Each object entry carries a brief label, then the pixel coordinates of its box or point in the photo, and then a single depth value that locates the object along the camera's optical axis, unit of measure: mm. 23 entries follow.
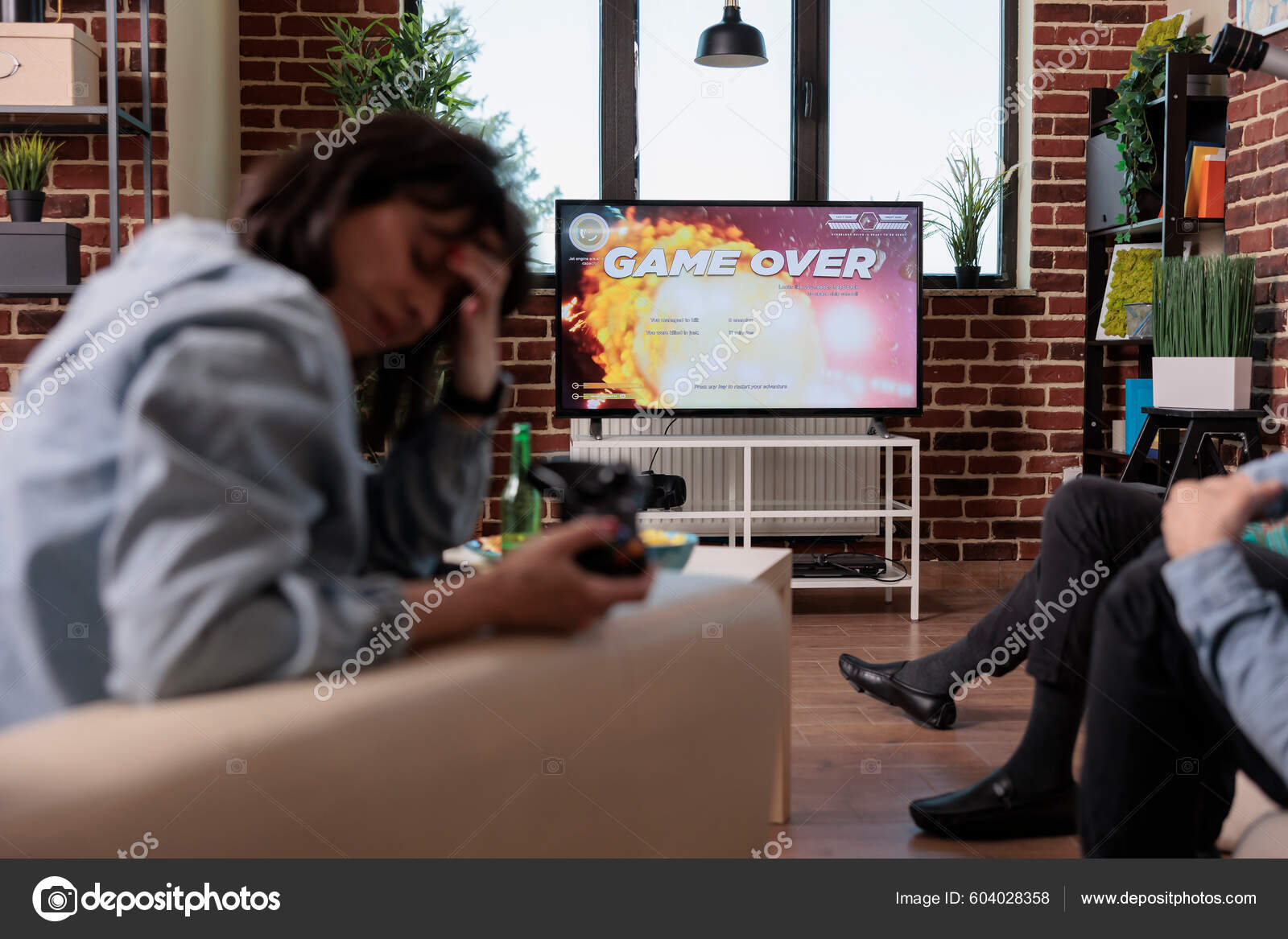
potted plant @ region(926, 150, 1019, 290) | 3590
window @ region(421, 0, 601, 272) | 3557
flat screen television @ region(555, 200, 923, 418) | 3242
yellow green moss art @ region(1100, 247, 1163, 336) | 3309
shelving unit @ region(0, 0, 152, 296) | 2396
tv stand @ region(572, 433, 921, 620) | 3186
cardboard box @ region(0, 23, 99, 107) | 2406
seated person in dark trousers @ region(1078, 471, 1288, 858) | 866
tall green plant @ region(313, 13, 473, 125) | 3133
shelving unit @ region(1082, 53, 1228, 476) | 2930
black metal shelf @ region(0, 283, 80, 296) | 2391
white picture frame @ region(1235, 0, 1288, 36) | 2684
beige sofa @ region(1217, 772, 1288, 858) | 895
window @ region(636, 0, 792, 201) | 3648
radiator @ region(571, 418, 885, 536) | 3568
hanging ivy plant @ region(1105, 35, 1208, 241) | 3041
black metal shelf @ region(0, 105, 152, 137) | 2512
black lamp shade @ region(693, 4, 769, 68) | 3230
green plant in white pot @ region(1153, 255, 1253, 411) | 2588
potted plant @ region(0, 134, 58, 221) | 2418
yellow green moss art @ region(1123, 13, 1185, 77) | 3176
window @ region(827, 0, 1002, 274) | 3678
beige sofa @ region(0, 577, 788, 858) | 627
